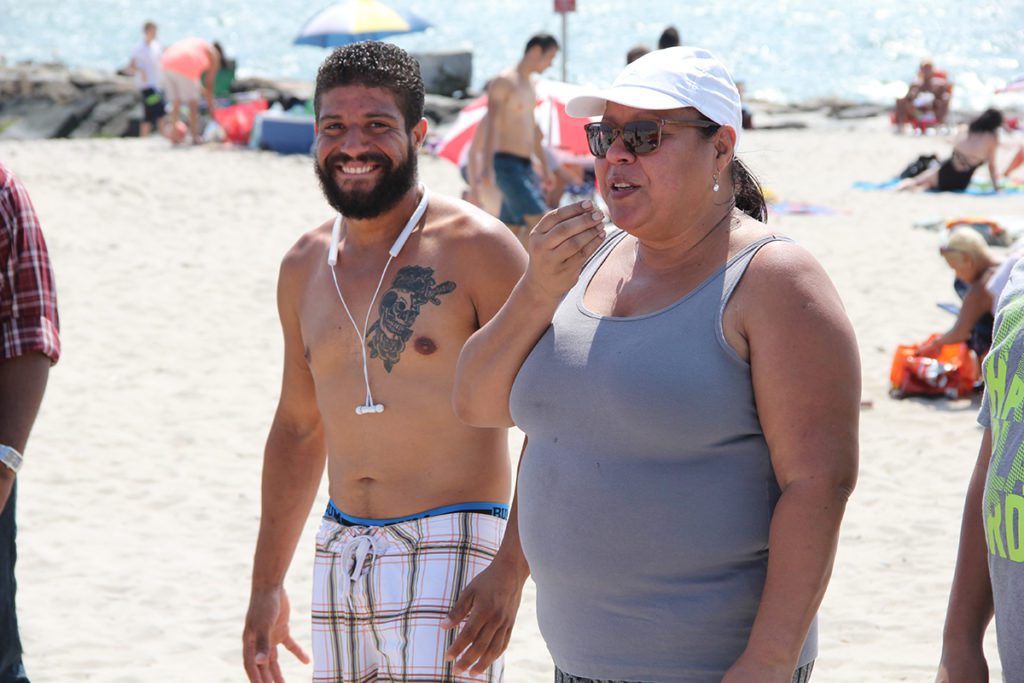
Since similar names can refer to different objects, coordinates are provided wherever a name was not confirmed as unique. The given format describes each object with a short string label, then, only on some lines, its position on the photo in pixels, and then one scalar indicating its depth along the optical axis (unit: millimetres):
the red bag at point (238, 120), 18625
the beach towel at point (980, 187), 15227
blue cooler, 17703
